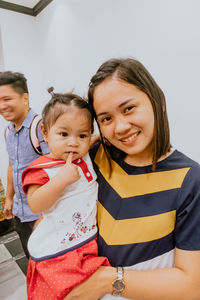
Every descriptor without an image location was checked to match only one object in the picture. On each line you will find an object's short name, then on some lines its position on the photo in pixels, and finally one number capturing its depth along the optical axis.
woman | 0.66
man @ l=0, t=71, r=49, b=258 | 1.60
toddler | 0.76
